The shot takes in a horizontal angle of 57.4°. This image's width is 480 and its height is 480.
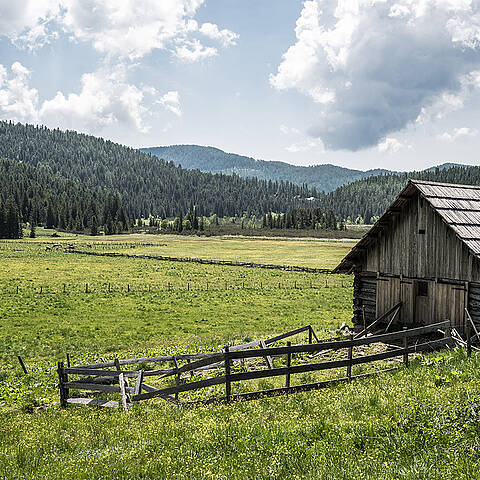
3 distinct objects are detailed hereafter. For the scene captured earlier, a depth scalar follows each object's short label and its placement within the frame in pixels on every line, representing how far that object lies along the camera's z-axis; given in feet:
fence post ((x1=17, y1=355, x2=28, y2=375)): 60.08
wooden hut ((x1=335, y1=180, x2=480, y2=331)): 62.03
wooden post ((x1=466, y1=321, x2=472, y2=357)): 44.80
